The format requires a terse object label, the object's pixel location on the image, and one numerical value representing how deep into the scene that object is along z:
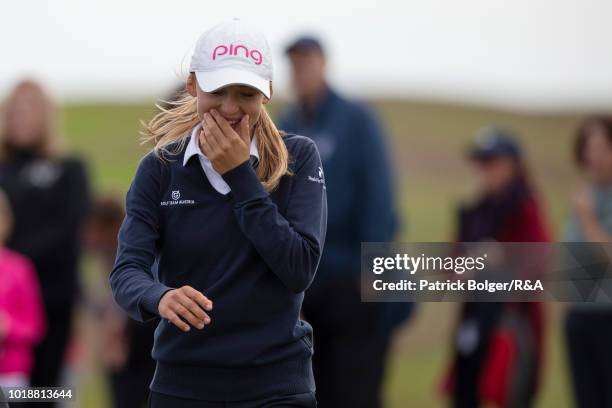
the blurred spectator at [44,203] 17.91
